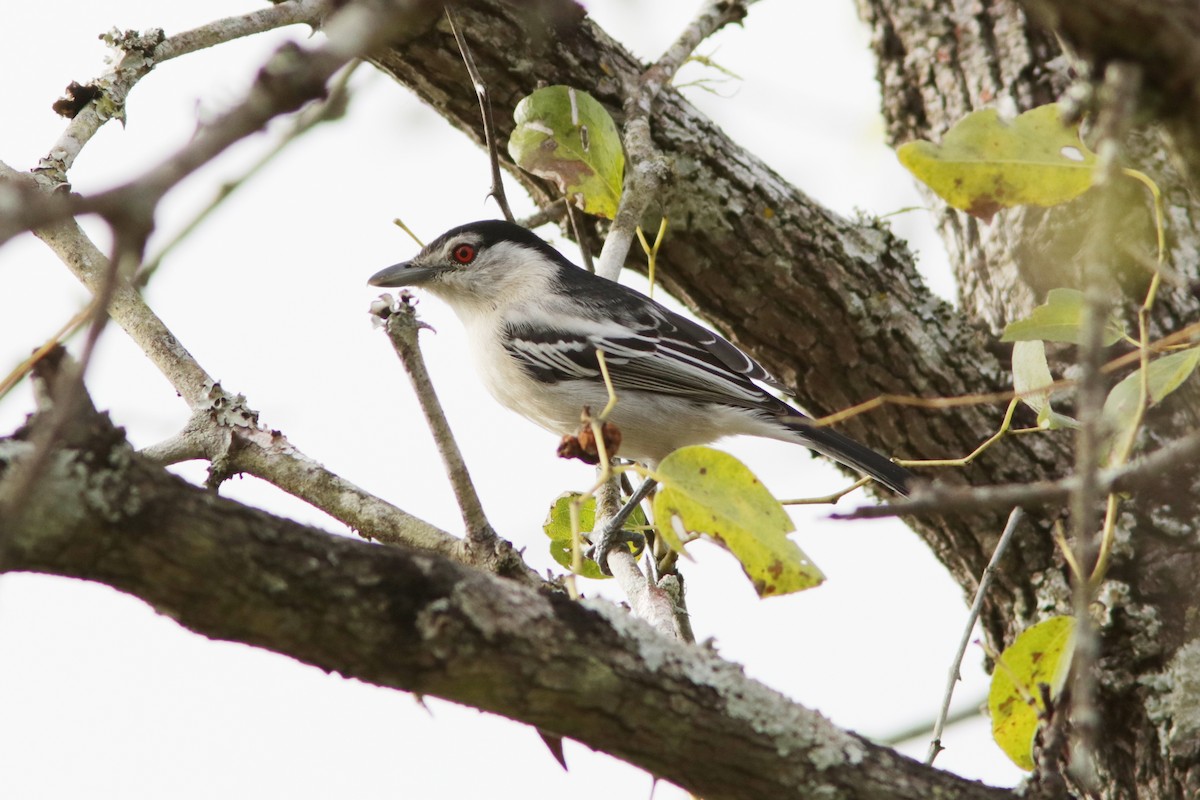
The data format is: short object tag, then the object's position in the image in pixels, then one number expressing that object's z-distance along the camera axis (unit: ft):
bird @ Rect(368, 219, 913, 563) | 29.78
